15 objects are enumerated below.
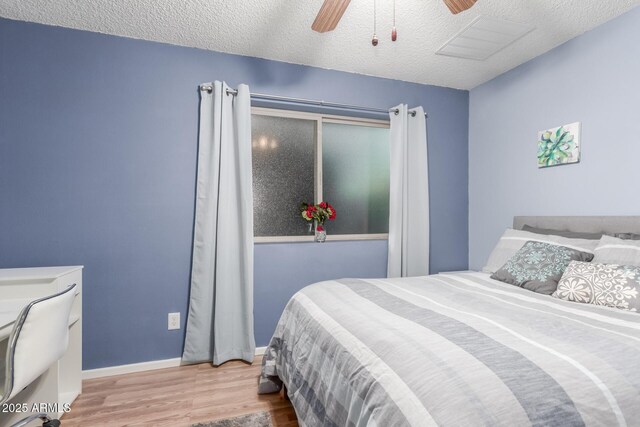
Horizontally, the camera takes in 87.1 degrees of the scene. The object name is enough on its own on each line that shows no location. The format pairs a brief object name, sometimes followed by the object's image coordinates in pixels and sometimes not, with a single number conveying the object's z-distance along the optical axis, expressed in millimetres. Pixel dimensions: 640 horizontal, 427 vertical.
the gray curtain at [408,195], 3184
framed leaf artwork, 2477
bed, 879
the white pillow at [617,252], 1820
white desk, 1785
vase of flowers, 3021
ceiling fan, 1622
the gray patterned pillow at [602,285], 1610
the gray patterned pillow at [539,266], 1962
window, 3092
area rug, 1831
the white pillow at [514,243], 2176
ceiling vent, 2312
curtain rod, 2730
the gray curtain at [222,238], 2625
